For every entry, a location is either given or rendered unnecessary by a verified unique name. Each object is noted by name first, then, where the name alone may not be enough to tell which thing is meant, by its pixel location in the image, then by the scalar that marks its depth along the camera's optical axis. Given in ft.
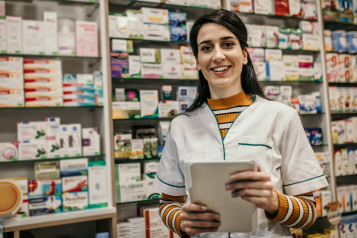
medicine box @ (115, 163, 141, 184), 9.30
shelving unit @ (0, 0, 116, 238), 8.70
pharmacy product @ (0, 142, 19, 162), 8.29
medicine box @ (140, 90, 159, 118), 9.78
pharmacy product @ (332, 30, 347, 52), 12.66
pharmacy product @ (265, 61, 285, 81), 11.45
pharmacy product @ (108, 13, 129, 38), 9.54
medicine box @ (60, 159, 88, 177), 8.66
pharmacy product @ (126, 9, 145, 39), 9.76
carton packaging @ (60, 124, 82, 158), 8.70
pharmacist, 3.70
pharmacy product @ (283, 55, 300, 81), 11.75
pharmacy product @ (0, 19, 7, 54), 8.30
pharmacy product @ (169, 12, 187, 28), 10.34
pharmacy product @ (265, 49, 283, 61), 11.47
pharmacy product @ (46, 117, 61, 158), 8.54
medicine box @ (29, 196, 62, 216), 8.19
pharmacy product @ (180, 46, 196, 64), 10.33
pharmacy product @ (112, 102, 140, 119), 9.45
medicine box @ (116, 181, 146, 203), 9.21
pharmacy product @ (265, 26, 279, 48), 11.56
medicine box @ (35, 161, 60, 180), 8.46
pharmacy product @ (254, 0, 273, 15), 11.55
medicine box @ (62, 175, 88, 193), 8.55
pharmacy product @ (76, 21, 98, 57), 9.08
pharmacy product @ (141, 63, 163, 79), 9.93
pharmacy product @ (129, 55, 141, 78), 9.76
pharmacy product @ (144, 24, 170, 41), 9.98
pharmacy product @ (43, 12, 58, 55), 8.66
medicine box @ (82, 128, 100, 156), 8.93
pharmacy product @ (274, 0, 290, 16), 11.91
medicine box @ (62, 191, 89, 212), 8.51
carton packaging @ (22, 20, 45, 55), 8.53
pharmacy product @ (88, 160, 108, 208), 8.84
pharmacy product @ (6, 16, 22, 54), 8.35
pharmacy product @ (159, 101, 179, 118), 10.00
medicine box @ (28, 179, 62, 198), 8.21
